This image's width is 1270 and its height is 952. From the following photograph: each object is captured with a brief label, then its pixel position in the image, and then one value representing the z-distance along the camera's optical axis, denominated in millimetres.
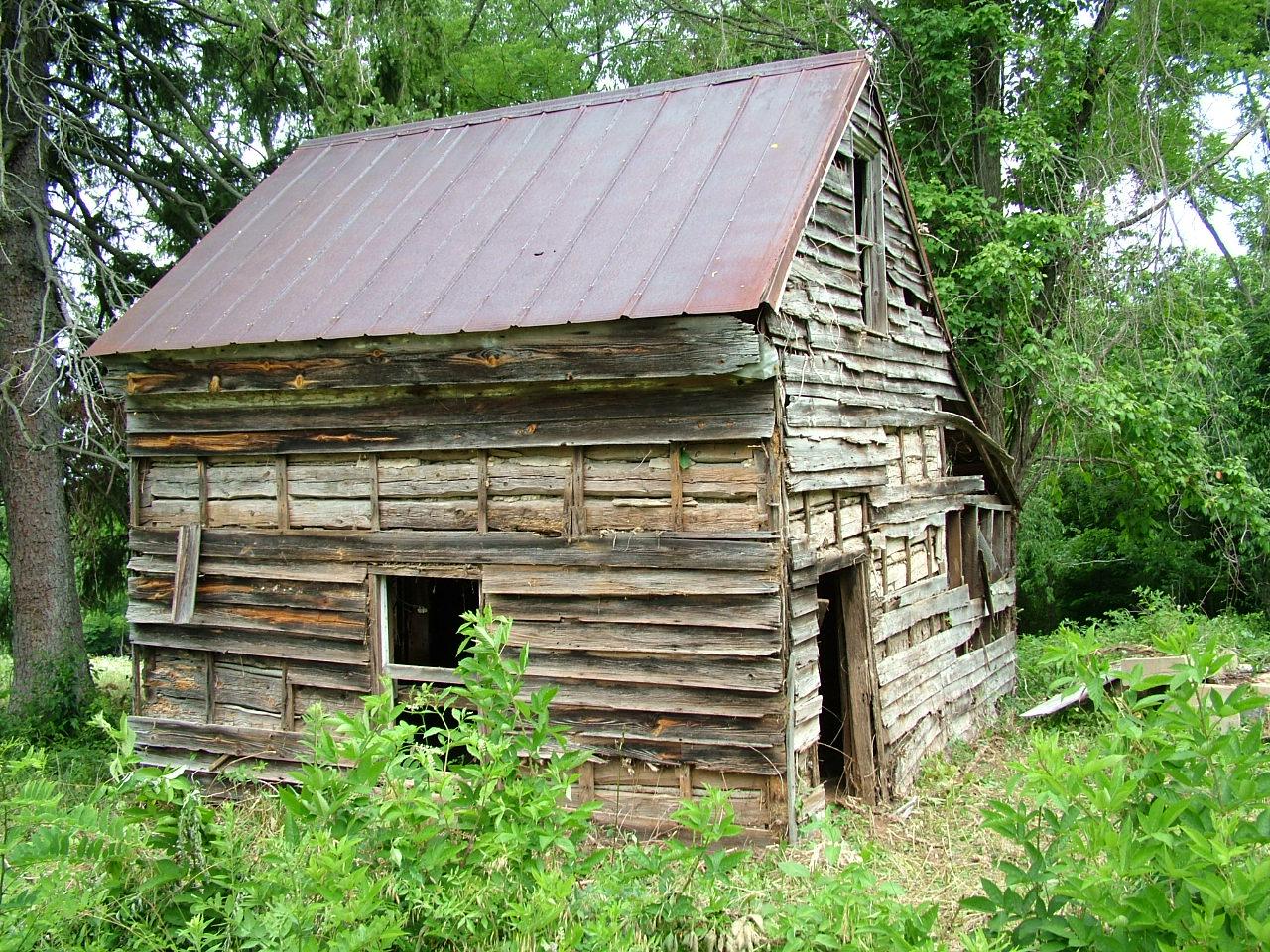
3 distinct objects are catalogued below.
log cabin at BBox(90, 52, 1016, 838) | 6656
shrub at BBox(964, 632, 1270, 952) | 3441
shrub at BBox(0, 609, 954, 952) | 4102
